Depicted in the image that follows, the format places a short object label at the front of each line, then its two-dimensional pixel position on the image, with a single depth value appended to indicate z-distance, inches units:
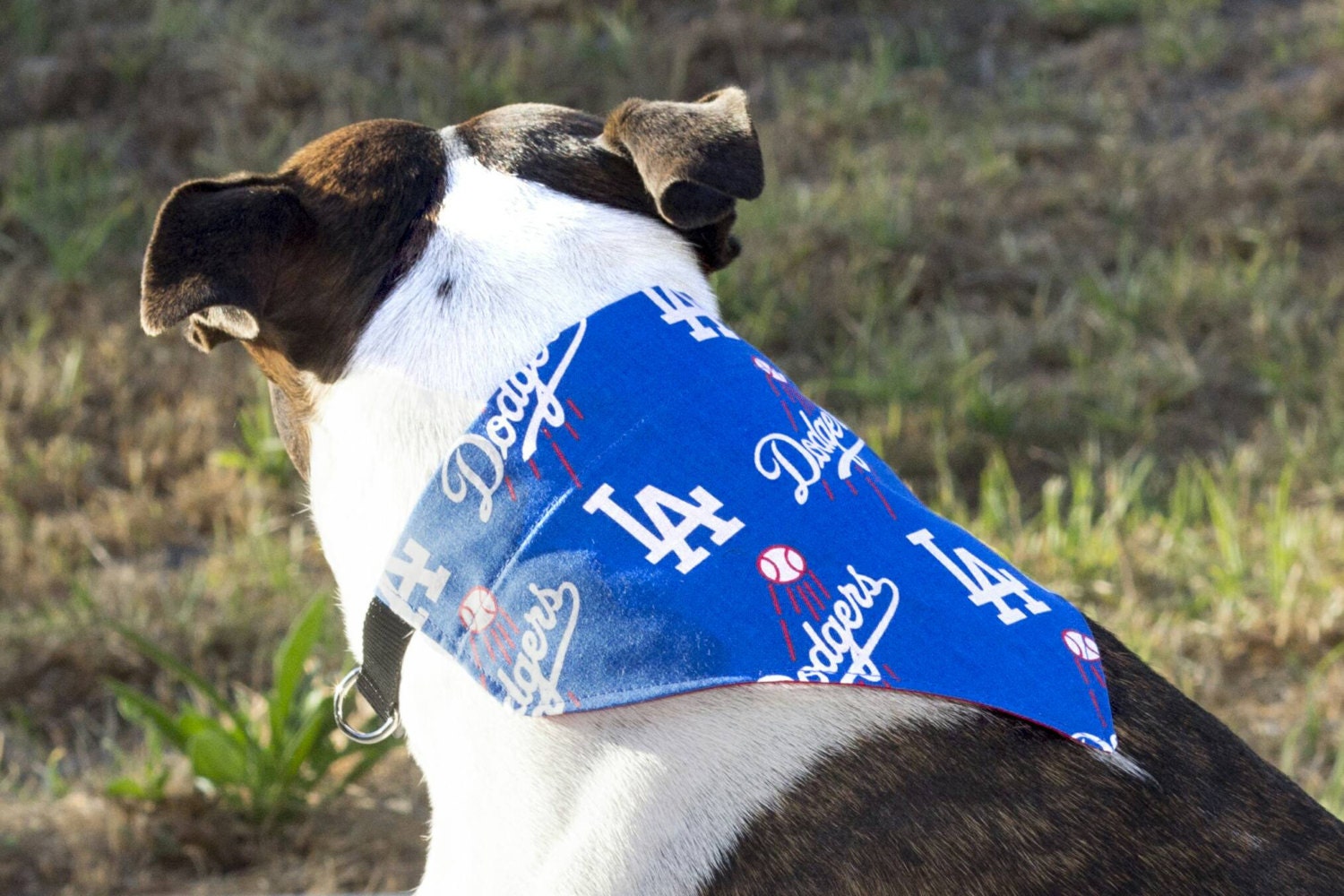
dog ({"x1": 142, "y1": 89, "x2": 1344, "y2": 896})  52.1
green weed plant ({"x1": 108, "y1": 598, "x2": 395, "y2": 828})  68.1
